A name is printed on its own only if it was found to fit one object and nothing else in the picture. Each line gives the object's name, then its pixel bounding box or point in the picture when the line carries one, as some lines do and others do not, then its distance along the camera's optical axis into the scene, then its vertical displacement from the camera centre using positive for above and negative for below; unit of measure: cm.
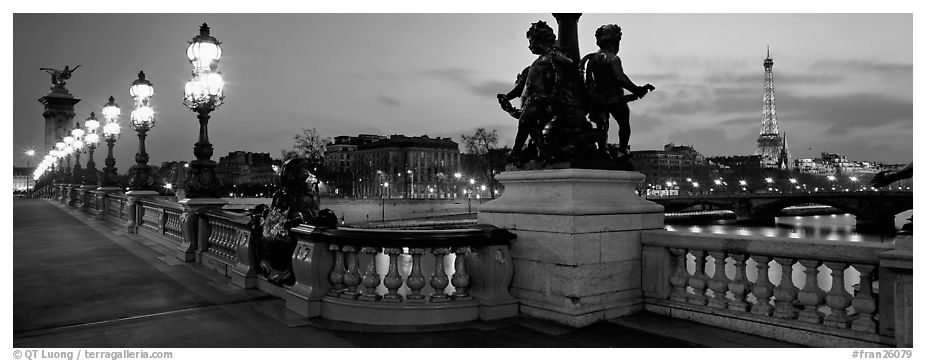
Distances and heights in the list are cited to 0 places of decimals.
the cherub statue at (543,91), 667 +96
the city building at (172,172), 12862 +261
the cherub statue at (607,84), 693 +107
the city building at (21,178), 9481 +109
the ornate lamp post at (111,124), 2327 +215
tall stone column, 6153 +676
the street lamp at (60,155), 4359 +207
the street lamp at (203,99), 1161 +152
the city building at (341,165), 10311 +393
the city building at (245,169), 15488 +397
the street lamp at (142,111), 1780 +201
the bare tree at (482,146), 7212 +441
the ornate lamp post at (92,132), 2794 +225
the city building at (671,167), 13762 +406
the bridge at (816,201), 7706 -230
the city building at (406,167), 11606 +348
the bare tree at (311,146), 7488 +451
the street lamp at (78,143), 3486 +226
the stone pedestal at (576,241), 605 -53
